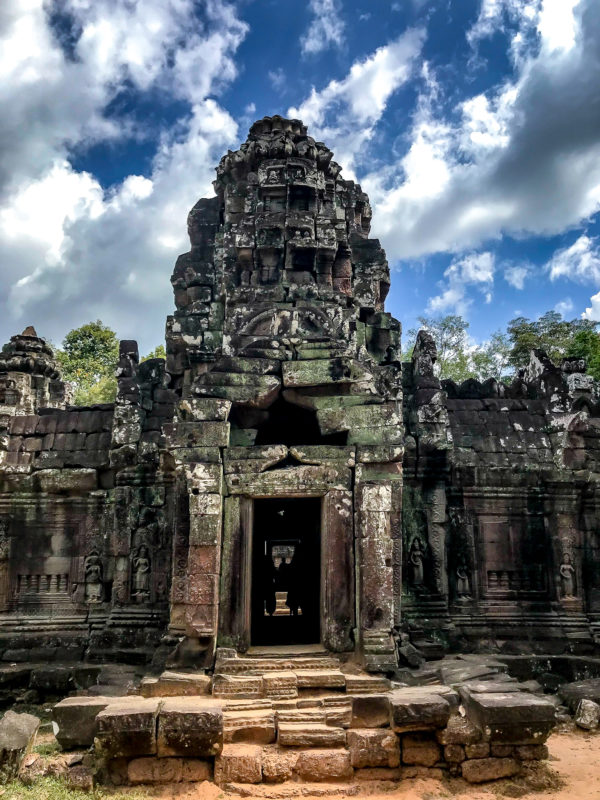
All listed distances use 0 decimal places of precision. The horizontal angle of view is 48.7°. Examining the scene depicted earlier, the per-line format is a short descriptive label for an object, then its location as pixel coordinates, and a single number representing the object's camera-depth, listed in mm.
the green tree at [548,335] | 25344
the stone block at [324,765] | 5359
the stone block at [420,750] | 5559
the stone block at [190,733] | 5262
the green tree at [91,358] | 26562
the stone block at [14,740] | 5238
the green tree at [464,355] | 28422
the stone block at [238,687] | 6047
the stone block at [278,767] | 5316
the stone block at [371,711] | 5723
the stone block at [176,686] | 6117
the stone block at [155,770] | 5297
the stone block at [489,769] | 5414
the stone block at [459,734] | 5461
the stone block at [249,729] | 5543
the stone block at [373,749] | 5461
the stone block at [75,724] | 5695
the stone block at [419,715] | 5496
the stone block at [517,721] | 5383
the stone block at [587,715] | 6941
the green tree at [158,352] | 26578
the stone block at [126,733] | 5219
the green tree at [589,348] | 20609
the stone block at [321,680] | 6129
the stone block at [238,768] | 5305
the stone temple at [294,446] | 7629
